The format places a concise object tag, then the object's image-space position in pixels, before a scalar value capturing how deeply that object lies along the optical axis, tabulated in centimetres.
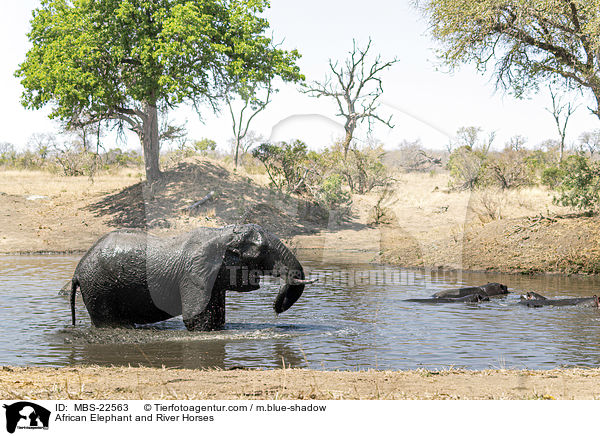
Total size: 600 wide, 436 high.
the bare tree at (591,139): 7625
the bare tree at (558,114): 5876
